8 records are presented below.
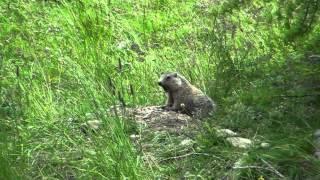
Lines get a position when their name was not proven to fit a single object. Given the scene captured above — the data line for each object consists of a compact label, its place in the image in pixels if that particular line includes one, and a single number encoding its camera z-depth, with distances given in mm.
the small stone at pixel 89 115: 10316
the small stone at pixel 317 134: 7786
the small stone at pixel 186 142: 9296
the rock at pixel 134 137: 9930
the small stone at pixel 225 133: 8891
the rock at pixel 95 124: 9291
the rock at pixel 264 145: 8109
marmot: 11695
